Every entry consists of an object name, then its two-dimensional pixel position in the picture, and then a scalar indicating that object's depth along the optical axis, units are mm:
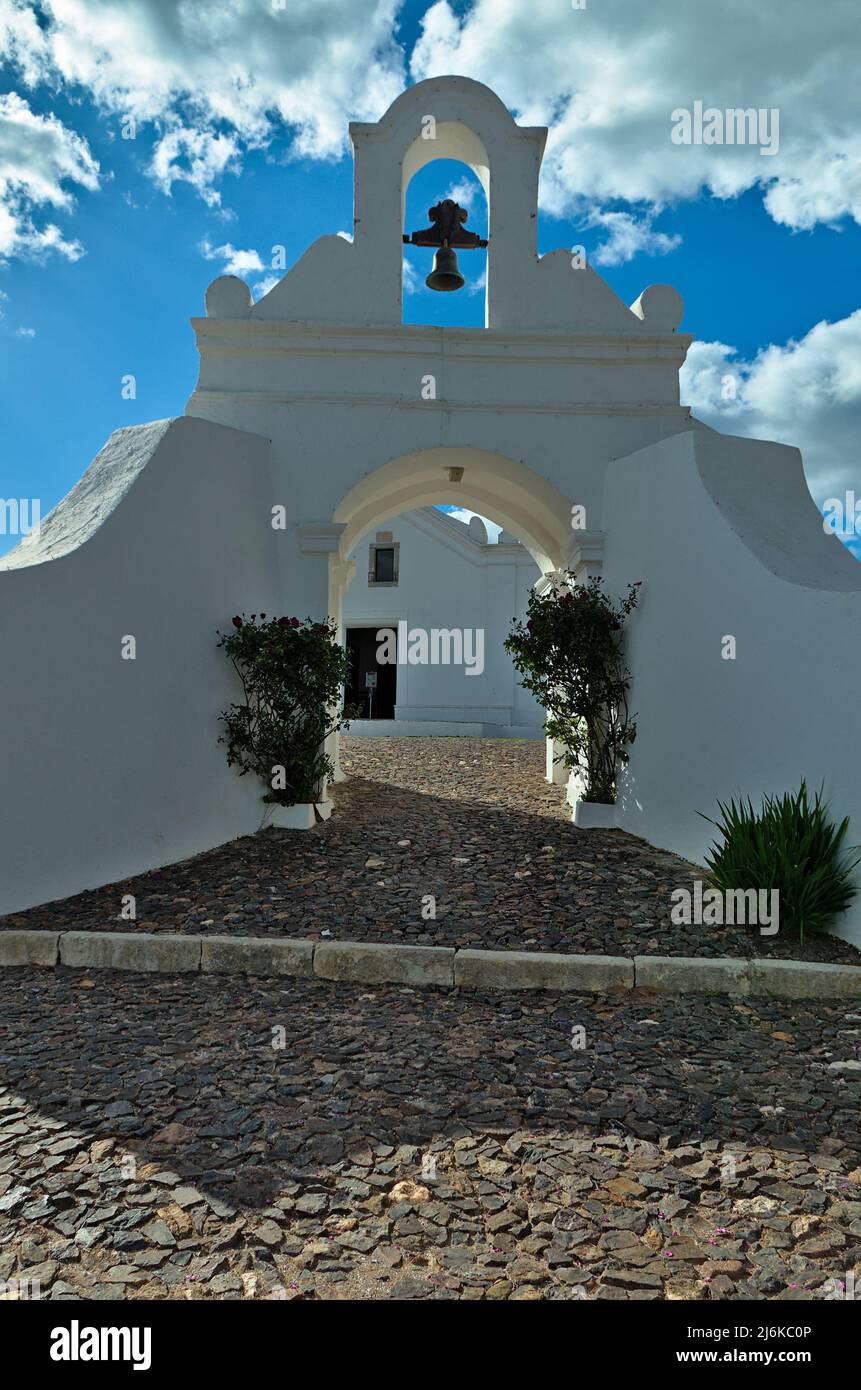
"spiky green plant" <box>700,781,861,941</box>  4598
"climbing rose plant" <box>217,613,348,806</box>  7016
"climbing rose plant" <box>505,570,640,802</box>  7500
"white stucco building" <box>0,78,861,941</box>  5305
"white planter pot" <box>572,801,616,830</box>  7602
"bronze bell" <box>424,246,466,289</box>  7891
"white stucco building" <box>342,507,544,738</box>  19547
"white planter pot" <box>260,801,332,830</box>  7375
